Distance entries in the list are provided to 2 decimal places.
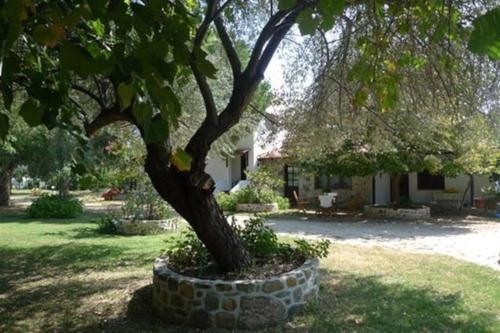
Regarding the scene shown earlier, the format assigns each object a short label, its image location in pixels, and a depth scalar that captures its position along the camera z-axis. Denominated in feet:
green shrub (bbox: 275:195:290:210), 73.28
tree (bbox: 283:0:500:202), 17.21
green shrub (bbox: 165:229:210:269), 22.77
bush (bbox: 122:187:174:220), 49.18
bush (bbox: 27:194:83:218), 64.08
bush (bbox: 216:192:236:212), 71.87
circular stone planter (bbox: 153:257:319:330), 18.75
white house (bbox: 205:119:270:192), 91.61
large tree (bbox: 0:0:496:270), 7.08
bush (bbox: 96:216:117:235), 48.47
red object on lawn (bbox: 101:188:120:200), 102.32
